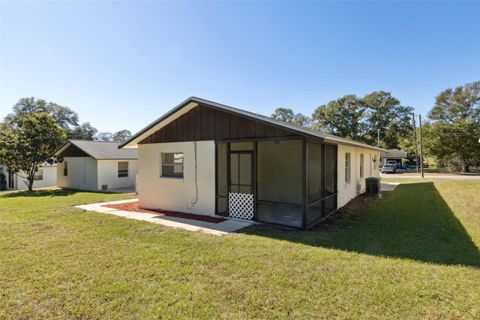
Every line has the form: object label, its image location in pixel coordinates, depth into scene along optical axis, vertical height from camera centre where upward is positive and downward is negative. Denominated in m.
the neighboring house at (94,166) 17.66 -0.32
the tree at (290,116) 64.31 +11.56
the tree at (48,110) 43.91 +9.75
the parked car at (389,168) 32.73 -1.22
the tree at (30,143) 16.27 +1.31
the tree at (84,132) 50.76 +6.38
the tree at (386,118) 48.34 +7.95
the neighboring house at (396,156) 42.16 +0.43
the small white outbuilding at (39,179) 22.28 -1.48
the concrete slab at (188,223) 6.93 -1.89
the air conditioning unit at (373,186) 12.92 -1.42
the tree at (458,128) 29.89 +3.72
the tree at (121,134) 81.25 +8.94
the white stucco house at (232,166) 7.70 -0.23
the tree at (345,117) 47.00 +7.88
